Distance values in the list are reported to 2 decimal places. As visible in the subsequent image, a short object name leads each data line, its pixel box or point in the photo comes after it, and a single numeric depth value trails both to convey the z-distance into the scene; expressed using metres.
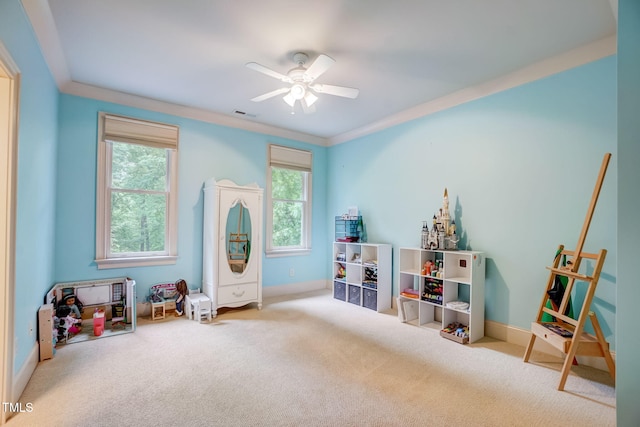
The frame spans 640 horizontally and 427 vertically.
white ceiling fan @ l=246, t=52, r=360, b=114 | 2.51
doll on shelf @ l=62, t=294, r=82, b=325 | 3.08
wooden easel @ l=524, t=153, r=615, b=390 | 2.15
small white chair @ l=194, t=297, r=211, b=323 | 3.53
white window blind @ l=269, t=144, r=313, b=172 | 4.79
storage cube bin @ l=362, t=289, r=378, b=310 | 4.06
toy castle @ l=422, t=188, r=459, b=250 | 3.35
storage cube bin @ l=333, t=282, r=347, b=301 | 4.54
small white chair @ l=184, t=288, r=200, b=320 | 3.63
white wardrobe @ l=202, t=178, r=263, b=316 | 3.79
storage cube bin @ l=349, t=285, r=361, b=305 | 4.28
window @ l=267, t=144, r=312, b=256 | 4.79
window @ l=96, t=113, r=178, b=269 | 3.48
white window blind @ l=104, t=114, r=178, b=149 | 3.50
